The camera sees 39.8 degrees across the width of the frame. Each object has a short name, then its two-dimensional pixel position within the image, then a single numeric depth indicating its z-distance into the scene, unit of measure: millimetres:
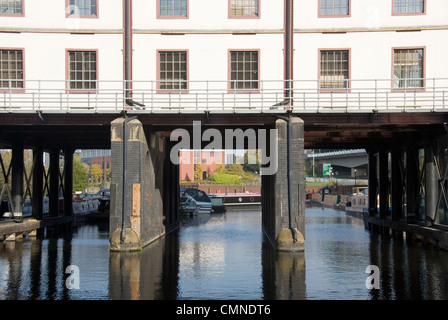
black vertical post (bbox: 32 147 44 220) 37469
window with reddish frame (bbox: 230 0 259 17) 29656
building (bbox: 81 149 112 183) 151538
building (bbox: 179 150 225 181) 116250
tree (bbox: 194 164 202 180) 118312
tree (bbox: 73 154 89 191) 92625
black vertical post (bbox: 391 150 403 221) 36406
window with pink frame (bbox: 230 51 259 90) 29406
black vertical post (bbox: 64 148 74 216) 43281
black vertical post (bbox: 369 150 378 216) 44250
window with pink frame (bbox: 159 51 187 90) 29516
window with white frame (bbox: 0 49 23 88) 29406
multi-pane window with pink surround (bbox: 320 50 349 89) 29234
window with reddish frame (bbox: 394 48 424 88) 29219
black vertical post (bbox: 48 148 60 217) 40906
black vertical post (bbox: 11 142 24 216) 34281
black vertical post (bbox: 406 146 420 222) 33531
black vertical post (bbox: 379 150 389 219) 39656
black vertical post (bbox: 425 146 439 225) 29859
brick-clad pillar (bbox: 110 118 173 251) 27000
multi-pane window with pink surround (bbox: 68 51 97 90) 29527
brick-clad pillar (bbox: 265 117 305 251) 26484
